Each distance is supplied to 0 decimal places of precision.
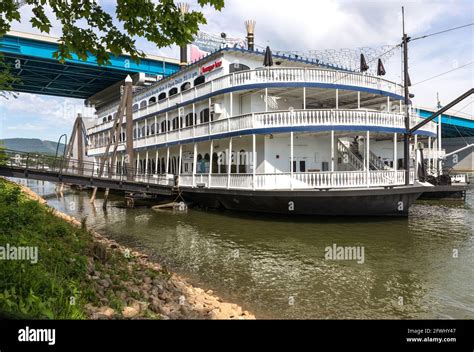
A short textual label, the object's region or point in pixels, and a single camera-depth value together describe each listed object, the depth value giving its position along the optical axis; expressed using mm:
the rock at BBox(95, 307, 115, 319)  5004
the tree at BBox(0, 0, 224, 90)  5121
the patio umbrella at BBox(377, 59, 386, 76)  22125
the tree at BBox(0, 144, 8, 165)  17355
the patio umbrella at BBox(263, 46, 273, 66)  19578
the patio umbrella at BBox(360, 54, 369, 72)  22016
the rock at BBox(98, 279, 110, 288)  6328
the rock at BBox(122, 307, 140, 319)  5464
